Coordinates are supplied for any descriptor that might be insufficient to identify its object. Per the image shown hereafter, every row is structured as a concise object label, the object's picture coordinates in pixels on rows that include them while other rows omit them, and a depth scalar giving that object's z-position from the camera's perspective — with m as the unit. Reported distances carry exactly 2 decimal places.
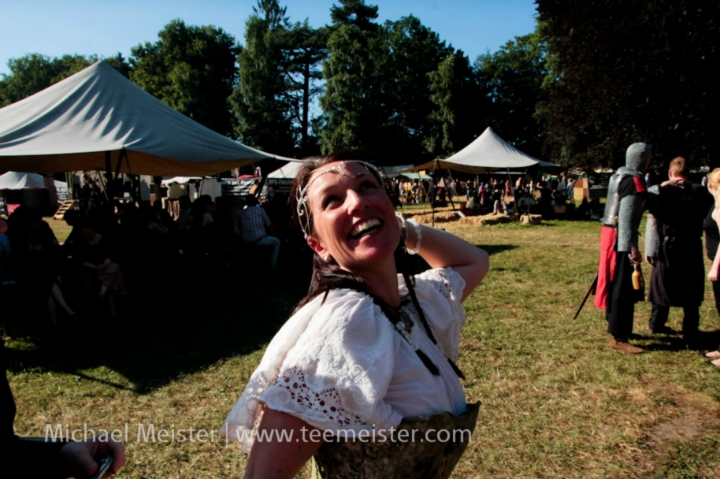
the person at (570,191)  24.17
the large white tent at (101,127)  6.14
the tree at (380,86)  39.50
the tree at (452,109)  38.59
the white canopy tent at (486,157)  15.62
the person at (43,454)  1.46
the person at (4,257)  5.55
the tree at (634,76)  17.67
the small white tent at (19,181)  18.70
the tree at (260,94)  41.50
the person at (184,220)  9.62
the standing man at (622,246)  4.39
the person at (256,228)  8.94
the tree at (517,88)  42.94
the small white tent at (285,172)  20.43
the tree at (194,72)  42.66
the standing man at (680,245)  4.74
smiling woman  1.12
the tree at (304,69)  45.28
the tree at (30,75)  70.31
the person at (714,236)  4.45
